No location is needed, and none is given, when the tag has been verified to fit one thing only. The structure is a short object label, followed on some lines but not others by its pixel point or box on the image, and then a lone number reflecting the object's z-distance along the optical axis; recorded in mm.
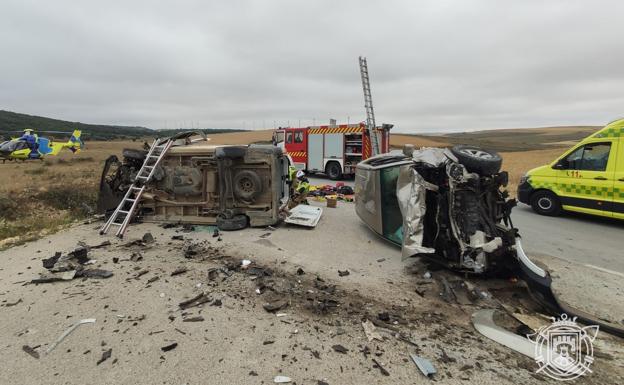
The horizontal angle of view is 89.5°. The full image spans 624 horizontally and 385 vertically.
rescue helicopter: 20641
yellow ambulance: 6262
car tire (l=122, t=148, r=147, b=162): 6621
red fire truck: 12945
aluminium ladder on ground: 5720
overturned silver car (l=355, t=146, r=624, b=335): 3508
